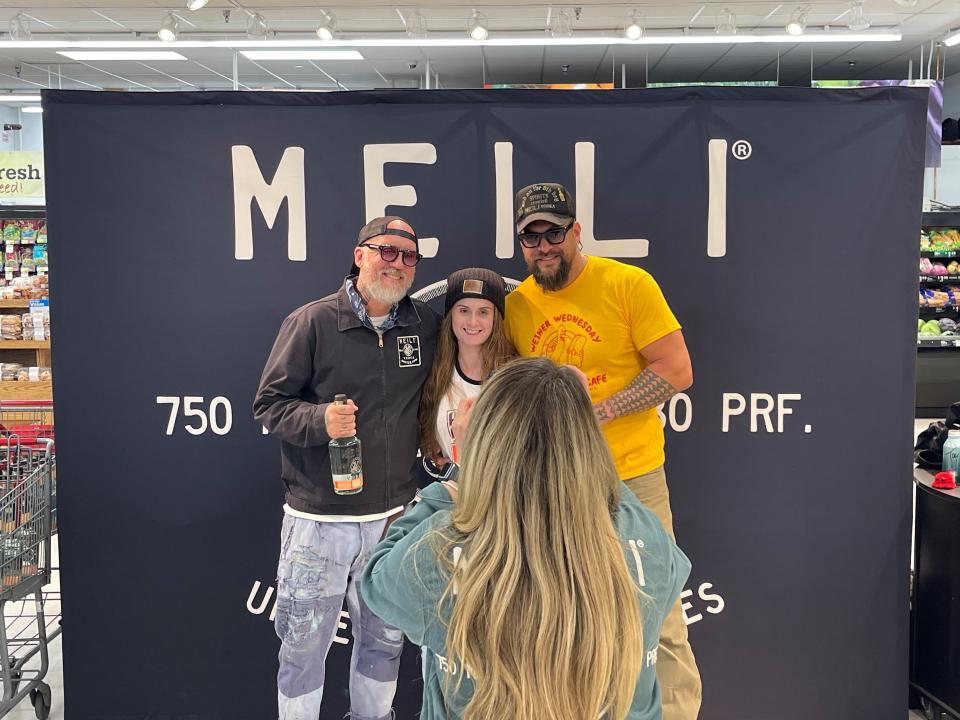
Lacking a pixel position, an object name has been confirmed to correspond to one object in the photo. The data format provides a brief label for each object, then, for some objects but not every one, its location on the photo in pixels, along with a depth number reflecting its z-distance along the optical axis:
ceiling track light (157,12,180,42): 7.35
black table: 2.99
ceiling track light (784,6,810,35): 8.12
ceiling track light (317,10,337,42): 7.64
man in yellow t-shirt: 2.50
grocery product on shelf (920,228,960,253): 9.98
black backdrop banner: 3.02
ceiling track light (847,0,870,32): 7.64
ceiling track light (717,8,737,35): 8.07
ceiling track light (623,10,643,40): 7.64
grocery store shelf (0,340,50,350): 6.80
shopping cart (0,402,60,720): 3.10
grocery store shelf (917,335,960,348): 9.84
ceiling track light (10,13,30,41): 8.15
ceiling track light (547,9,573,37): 7.26
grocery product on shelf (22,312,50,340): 6.82
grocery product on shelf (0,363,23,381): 6.61
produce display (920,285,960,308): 9.95
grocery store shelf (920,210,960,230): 9.77
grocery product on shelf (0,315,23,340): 6.86
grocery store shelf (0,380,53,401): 6.18
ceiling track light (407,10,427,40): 7.81
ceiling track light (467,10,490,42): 7.52
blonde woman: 1.25
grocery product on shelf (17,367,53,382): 6.48
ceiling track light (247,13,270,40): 8.03
